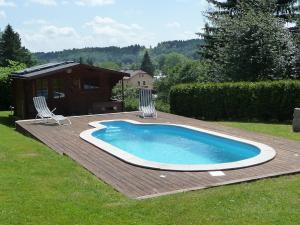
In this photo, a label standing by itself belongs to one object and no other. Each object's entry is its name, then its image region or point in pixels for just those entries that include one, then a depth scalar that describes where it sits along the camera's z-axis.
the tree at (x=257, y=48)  21.50
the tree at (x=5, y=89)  26.34
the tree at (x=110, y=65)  154.62
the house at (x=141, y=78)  116.94
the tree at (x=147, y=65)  134.68
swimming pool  9.60
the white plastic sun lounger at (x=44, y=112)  15.82
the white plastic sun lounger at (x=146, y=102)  18.08
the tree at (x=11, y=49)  52.94
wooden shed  19.27
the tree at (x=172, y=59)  162.62
